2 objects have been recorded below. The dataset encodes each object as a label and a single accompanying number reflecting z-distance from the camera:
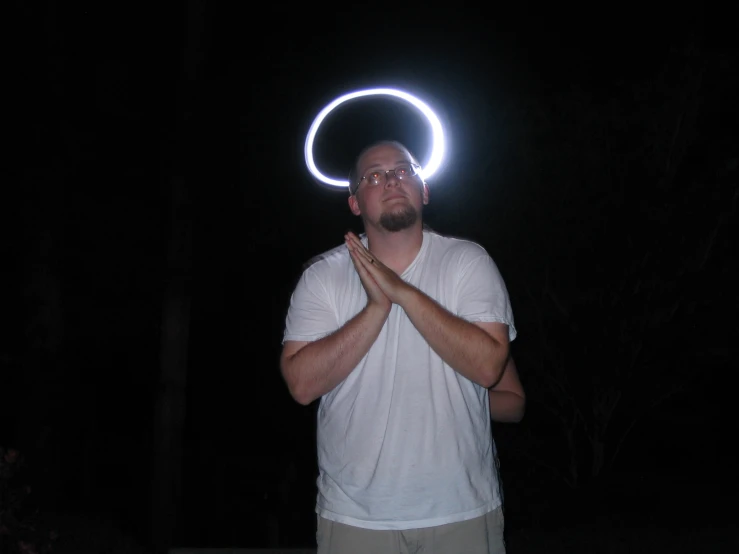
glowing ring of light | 3.14
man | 2.12
